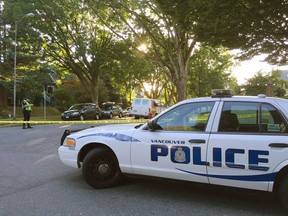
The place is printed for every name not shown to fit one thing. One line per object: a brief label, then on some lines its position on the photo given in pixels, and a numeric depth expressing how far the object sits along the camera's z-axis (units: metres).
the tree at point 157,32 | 22.81
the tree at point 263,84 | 58.09
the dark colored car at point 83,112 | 27.18
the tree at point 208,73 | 42.66
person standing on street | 18.02
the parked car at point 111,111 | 34.82
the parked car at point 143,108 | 30.47
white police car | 4.31
